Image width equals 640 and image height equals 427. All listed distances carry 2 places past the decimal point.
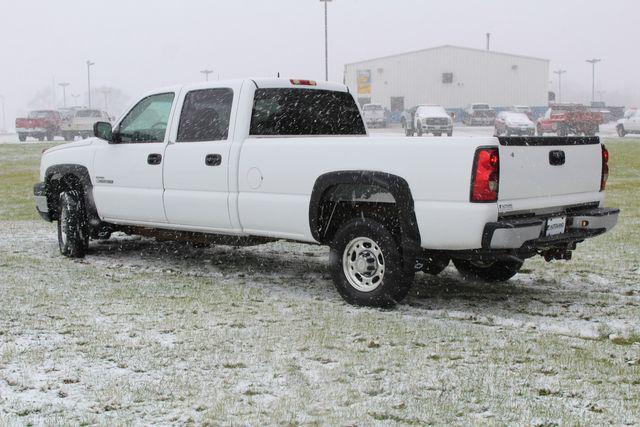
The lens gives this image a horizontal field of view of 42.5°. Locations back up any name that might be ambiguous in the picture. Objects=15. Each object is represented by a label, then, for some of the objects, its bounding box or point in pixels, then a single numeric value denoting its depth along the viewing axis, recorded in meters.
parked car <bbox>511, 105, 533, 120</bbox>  55.30
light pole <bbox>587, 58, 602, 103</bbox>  107.44
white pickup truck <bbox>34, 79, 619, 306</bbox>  6.17
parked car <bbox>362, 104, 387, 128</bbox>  51.22
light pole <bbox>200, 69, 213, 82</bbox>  102.56
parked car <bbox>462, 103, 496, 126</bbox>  53.56
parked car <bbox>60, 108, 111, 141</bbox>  45.16
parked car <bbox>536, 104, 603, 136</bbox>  38.59
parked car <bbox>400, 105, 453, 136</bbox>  40.25
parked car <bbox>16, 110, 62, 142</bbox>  44.59
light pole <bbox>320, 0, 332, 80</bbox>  45.94
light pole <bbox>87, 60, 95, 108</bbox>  101.75
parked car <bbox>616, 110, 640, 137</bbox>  39.28
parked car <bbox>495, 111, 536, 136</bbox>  41.59
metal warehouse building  69.56
